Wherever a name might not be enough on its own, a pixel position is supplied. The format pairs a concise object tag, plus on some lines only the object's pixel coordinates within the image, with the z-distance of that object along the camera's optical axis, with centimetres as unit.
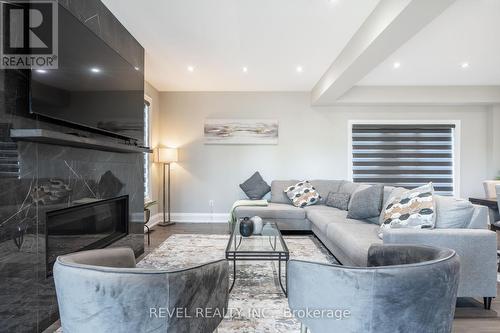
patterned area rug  190
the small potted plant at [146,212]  390
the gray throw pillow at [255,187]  503
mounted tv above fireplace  185
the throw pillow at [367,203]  321
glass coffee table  228
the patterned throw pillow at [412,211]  223
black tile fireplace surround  159
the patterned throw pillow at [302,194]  454
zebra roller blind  531
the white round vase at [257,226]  293
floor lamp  497
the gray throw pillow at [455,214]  218
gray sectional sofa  202
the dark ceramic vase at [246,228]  281
